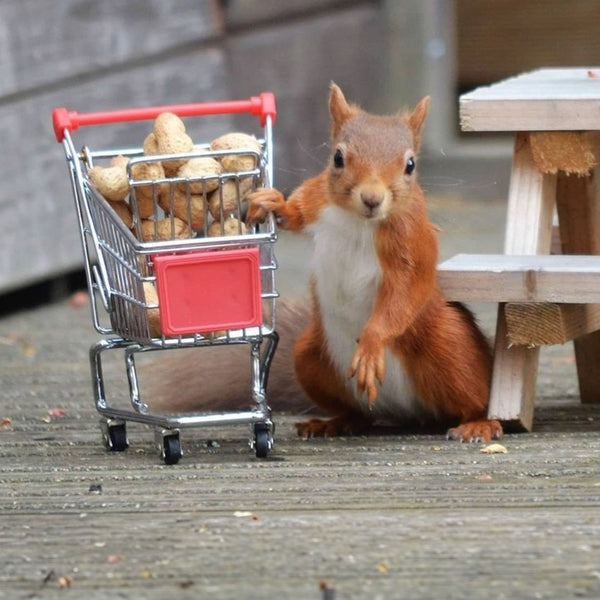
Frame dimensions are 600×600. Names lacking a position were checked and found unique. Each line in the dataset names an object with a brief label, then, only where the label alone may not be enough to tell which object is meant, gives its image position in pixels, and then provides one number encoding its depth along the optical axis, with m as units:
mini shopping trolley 5.07
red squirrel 5.21
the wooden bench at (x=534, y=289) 5.36
